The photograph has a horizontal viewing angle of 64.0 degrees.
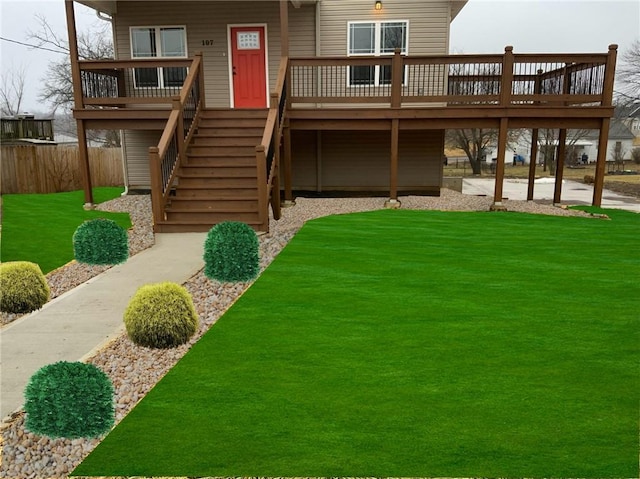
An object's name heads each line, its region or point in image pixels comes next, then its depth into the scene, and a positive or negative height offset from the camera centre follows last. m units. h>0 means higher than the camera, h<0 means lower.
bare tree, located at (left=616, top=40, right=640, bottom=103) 34.12 +4.91
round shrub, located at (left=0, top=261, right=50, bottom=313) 5.65 -1.50
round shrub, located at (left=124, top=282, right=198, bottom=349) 4.57 -1.48
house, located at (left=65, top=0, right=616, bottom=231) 10.20 +1.28
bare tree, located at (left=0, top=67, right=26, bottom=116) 44.00 +5.28
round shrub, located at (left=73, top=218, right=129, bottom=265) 7.63 -1.37
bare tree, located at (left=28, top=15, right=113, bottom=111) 33.41 +6.64
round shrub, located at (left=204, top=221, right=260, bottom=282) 6.54 -1.33
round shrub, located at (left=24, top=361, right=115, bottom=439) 3.17 -1.56
